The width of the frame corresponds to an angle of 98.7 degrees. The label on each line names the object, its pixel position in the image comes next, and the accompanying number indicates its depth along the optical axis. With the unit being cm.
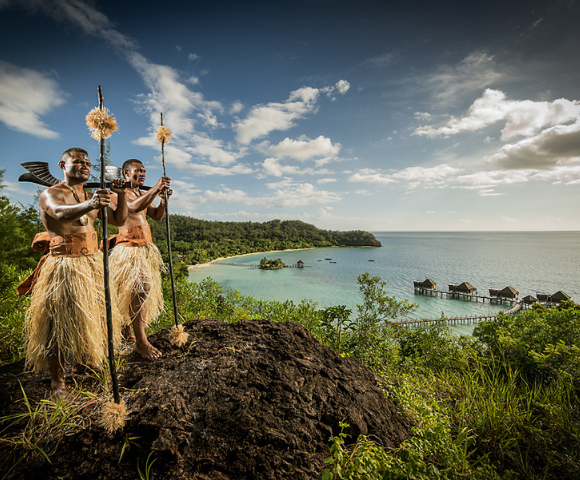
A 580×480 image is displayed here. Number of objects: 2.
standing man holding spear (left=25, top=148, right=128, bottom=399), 256
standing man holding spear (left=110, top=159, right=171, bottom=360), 312
